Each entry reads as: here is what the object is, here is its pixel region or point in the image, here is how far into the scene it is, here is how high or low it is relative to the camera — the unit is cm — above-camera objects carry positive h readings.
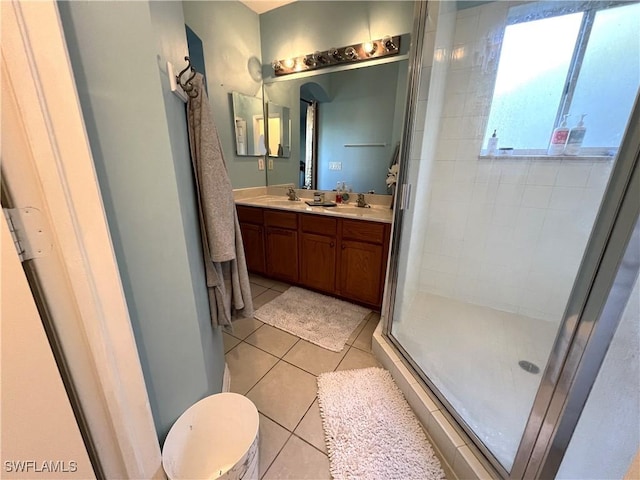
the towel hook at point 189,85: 82 +26
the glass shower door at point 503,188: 123 -11
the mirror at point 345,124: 206 +40
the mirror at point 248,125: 238 +42
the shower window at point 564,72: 121 +56
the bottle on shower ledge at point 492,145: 175 +18
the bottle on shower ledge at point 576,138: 143 +20
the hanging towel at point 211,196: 87 -11
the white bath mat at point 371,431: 97 -115
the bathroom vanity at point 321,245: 189 -65
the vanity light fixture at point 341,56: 193 +95
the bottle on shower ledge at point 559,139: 151 +21
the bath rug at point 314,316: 175 -115
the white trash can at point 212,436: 86 -99
